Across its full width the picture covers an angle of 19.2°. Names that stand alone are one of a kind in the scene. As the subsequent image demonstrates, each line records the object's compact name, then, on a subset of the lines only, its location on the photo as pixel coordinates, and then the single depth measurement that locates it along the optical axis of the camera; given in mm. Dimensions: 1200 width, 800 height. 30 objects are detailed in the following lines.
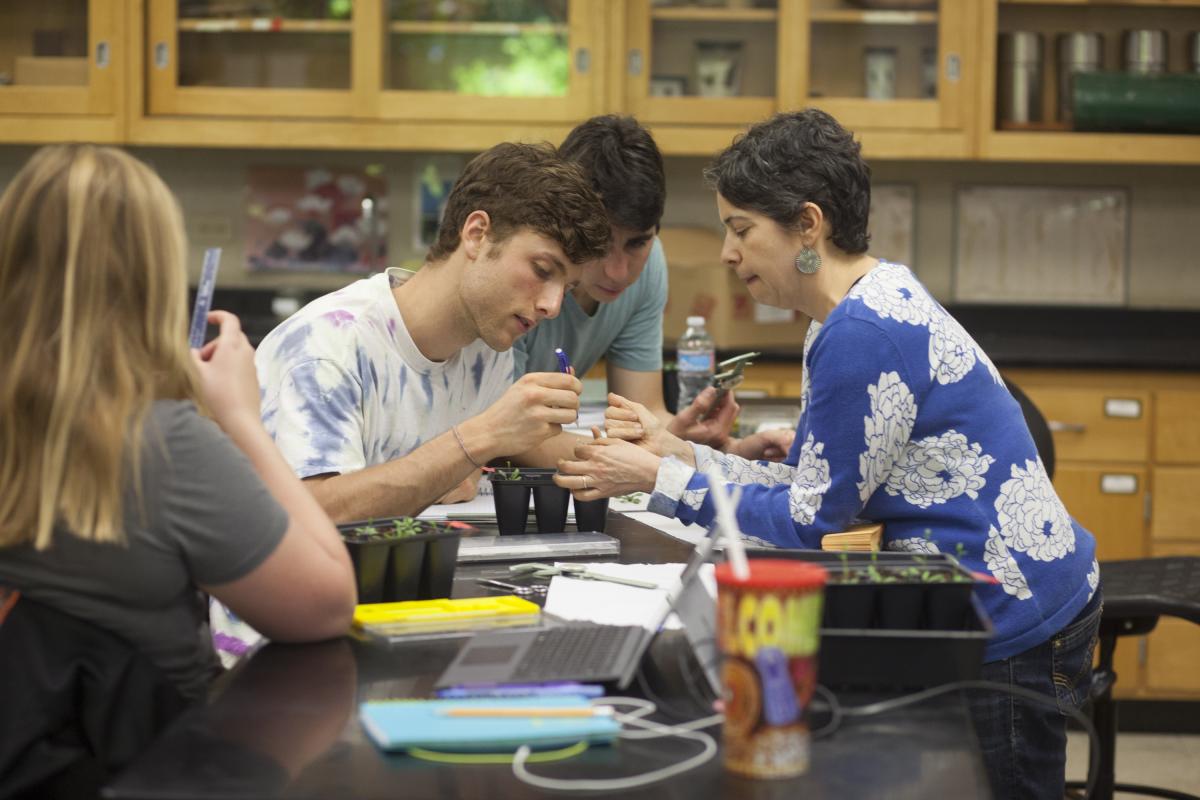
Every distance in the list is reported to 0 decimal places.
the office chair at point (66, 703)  3542
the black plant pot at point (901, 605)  3589
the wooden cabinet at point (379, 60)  6633
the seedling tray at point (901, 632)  3540
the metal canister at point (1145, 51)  6713
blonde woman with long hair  3550
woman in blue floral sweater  3990
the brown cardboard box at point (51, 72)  6750
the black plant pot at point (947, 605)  3582
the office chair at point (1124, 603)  4592
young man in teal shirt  4624
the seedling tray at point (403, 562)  3775
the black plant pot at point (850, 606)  3595
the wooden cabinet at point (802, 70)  6590
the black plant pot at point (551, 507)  4144
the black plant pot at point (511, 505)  4137
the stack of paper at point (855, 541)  3974
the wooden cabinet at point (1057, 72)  6486
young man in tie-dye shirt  4124
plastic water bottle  5032
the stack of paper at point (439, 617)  3703
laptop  3518
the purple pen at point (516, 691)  3498
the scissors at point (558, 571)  3912
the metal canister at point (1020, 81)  6621
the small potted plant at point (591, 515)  4159
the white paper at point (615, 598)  3766
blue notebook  3424
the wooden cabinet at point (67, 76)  6683
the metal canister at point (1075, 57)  6670
